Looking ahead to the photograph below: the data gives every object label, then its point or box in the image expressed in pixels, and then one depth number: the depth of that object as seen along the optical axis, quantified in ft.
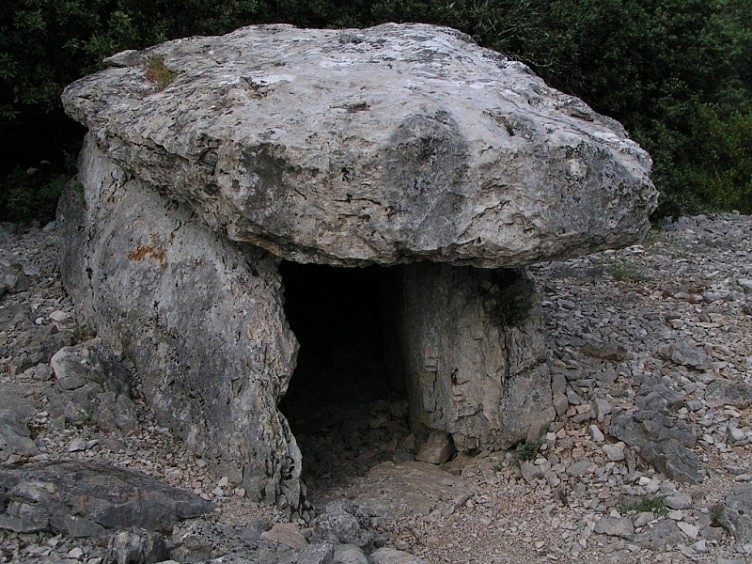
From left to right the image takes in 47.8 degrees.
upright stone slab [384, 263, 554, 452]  20.12
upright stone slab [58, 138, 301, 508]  17.98
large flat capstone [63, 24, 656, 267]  15.76
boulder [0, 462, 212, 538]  15.24
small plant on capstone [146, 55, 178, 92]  21.86
